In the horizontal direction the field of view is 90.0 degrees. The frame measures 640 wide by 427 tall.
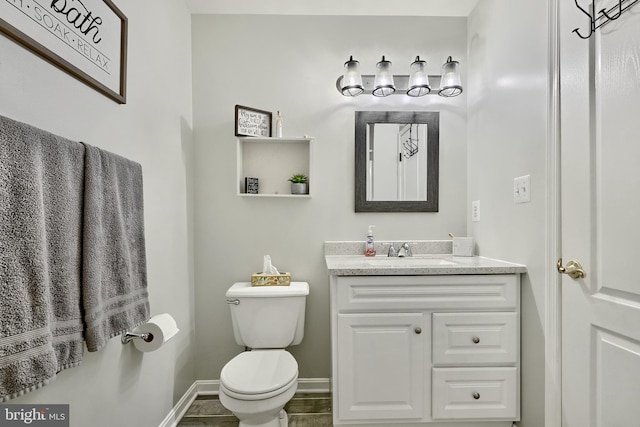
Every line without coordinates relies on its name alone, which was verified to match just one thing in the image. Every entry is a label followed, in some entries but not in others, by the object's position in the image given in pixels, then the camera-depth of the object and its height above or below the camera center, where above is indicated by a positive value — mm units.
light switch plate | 1464 +111
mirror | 2094 +340
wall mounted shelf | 2105 +334
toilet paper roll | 1345 -524
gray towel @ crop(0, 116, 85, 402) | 715 -114
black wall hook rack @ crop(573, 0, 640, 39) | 1022 +666
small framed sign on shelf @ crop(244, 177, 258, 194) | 2029 +176
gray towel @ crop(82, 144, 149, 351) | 968 -124
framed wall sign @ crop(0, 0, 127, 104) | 846 +548
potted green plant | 2031 +177
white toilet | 1355 -739
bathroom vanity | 1523 -655
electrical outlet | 1971 +9
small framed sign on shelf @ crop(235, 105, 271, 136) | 1940 +567
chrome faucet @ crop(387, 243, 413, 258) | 2042 -251
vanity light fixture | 1941 +810
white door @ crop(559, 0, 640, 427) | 1014 -16
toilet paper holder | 1292 -509
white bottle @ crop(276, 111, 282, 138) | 2021 +556
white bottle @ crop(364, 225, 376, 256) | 2049 -208
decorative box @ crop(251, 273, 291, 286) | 1933 -406
